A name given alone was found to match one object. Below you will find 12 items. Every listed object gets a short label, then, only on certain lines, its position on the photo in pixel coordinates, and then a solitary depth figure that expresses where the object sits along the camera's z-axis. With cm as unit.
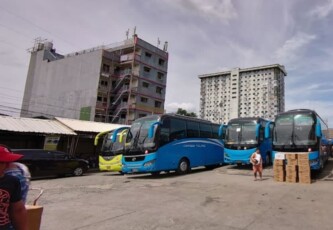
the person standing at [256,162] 1471
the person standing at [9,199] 285
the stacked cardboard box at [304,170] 1369
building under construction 5206
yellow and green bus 1983
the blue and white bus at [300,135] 1509
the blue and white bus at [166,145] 1608
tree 6725
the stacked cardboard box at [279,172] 1441
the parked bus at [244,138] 1855
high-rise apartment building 6962
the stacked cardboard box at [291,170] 1412
